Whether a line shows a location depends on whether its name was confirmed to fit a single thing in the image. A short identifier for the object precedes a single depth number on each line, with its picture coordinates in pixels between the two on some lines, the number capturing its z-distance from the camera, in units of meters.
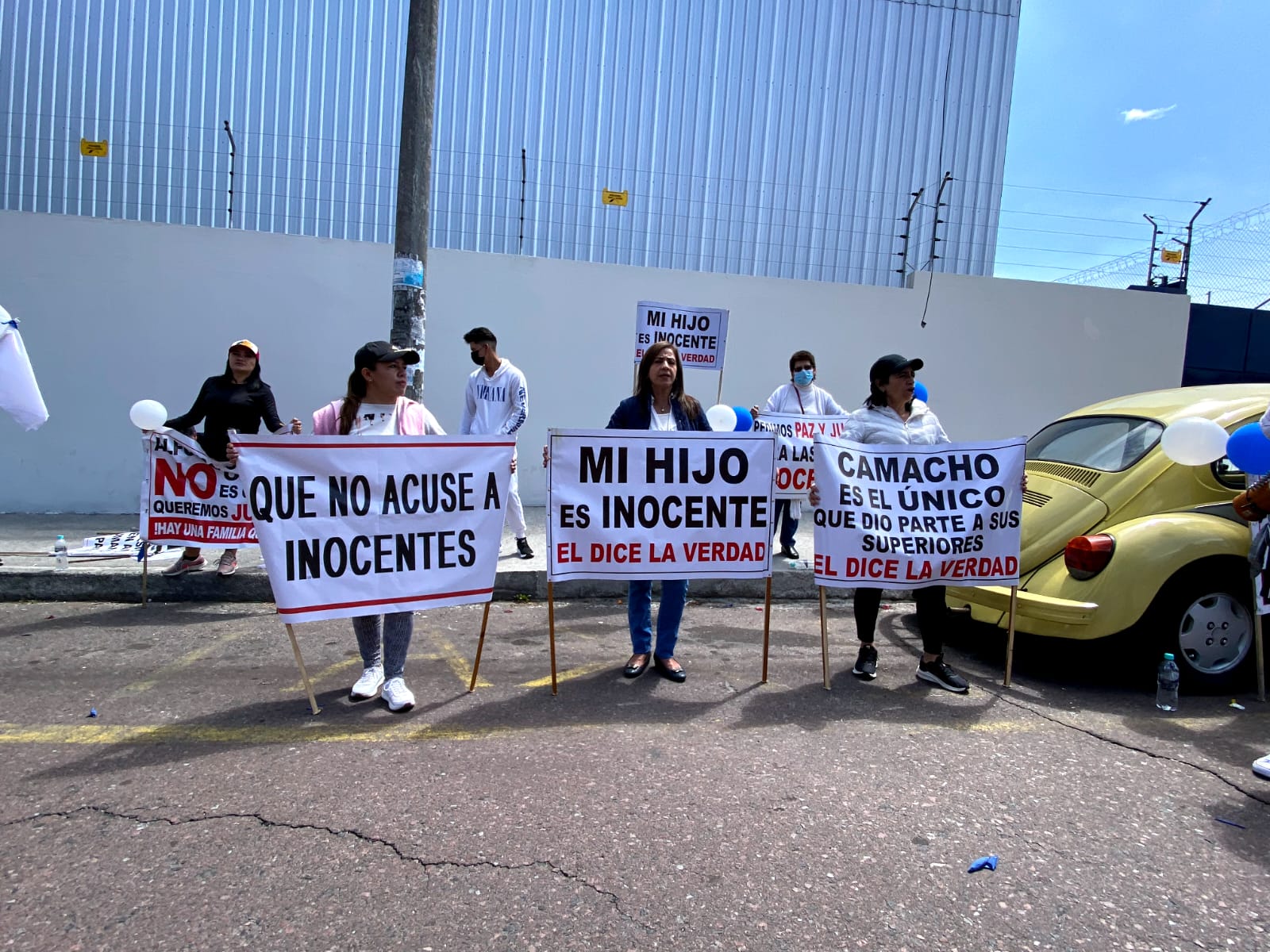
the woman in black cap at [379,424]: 3.97
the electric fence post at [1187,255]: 10.72
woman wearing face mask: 7.43
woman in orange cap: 5.89
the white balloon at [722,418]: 6.11
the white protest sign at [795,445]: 7.11
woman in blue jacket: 4.52
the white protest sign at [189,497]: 5.77
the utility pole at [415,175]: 6.83
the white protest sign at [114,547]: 6.51
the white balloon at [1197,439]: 4.31
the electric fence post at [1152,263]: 10.79
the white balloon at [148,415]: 5.59
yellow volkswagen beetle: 4.41
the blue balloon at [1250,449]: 4.07
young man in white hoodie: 6.62
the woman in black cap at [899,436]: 4.52
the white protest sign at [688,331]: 8.21
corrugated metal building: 9.59
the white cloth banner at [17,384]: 5.48
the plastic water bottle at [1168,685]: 4.30
